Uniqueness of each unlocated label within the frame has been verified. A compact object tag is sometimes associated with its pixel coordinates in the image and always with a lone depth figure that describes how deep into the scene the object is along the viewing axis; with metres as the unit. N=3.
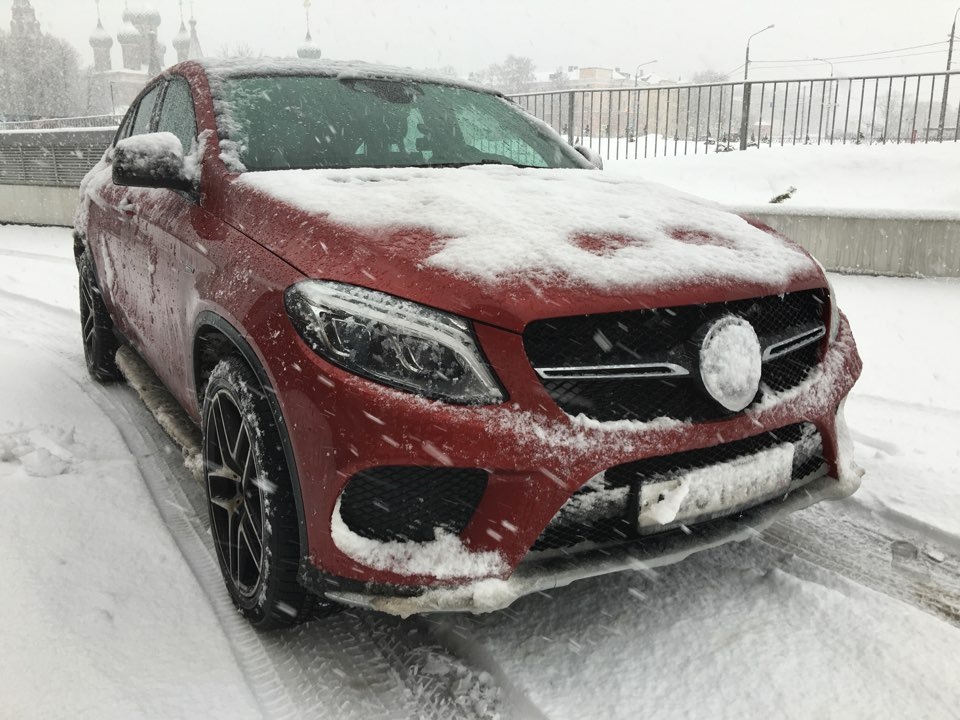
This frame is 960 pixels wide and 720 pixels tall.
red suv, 1.83
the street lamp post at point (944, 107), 10.44
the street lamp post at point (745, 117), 11.72
